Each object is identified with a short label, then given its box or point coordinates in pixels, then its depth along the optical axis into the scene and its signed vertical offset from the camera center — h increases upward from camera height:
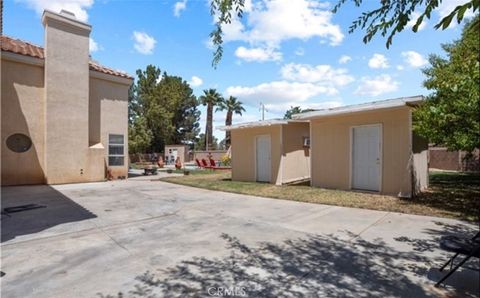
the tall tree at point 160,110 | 40.31 +6.25
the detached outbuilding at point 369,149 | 9.14 +0.23
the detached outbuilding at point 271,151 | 13.20 +0.18
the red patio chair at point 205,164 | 23.52 -0.74
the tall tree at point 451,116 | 6.55 +0.89
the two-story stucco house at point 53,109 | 12.12 +1.85
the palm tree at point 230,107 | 43.72 +6.70
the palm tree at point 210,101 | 43.42 +7.48
